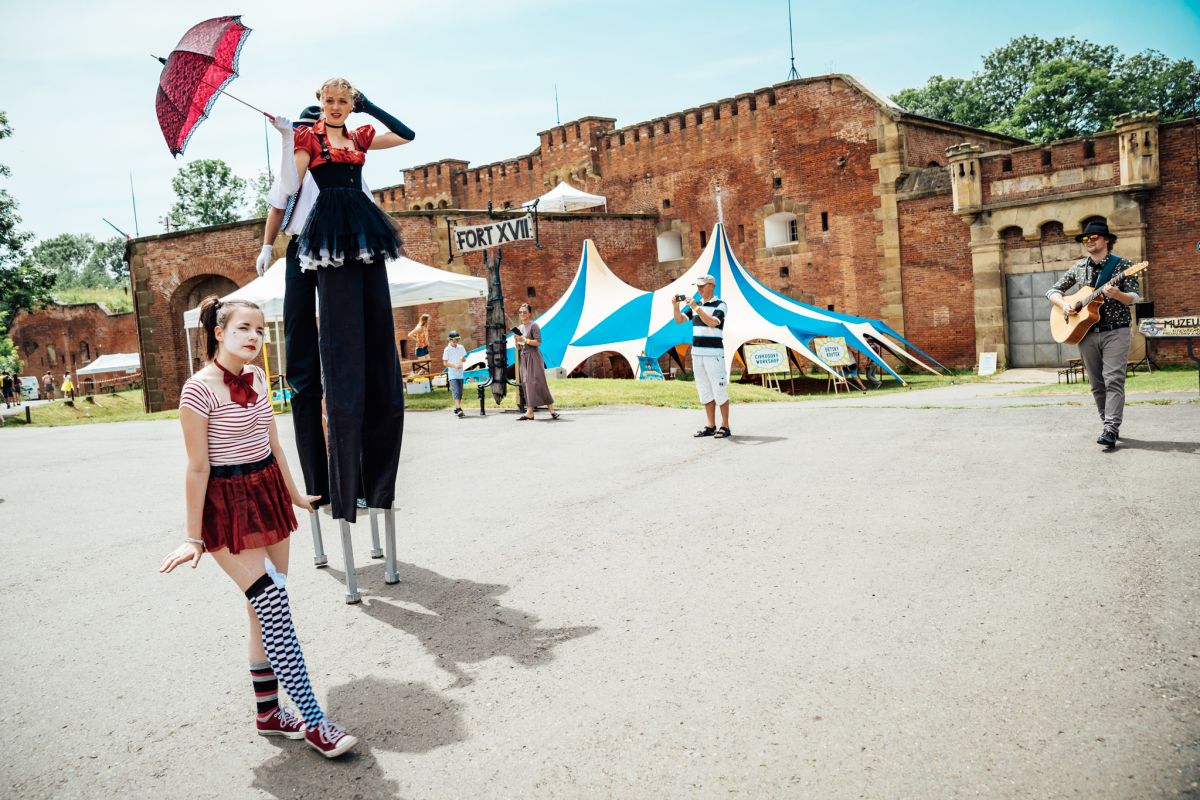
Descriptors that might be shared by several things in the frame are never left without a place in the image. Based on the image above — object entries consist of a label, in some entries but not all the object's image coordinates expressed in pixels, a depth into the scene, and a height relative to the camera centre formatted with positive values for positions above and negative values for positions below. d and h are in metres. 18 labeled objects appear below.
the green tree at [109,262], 106.38 +16.18
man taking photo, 9.40 -0.18
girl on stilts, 4.27 +0.33
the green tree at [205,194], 64.06 +13.50
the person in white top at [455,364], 14.34 -0.15
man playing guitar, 7.32 -0.16
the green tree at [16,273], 32.50 +4.32
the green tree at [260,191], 67.49 +14.24
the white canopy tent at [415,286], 16.06 +1.41
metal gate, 22.27 -0.27
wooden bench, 17.02 -1.26
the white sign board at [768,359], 19.47 -0.57
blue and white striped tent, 20.88 +0.51
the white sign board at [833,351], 20.16 -0.49
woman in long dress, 12.76 -0.31
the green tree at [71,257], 115.75 +17.44
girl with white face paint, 2.95 -0.47
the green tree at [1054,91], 50.16 +13.63
